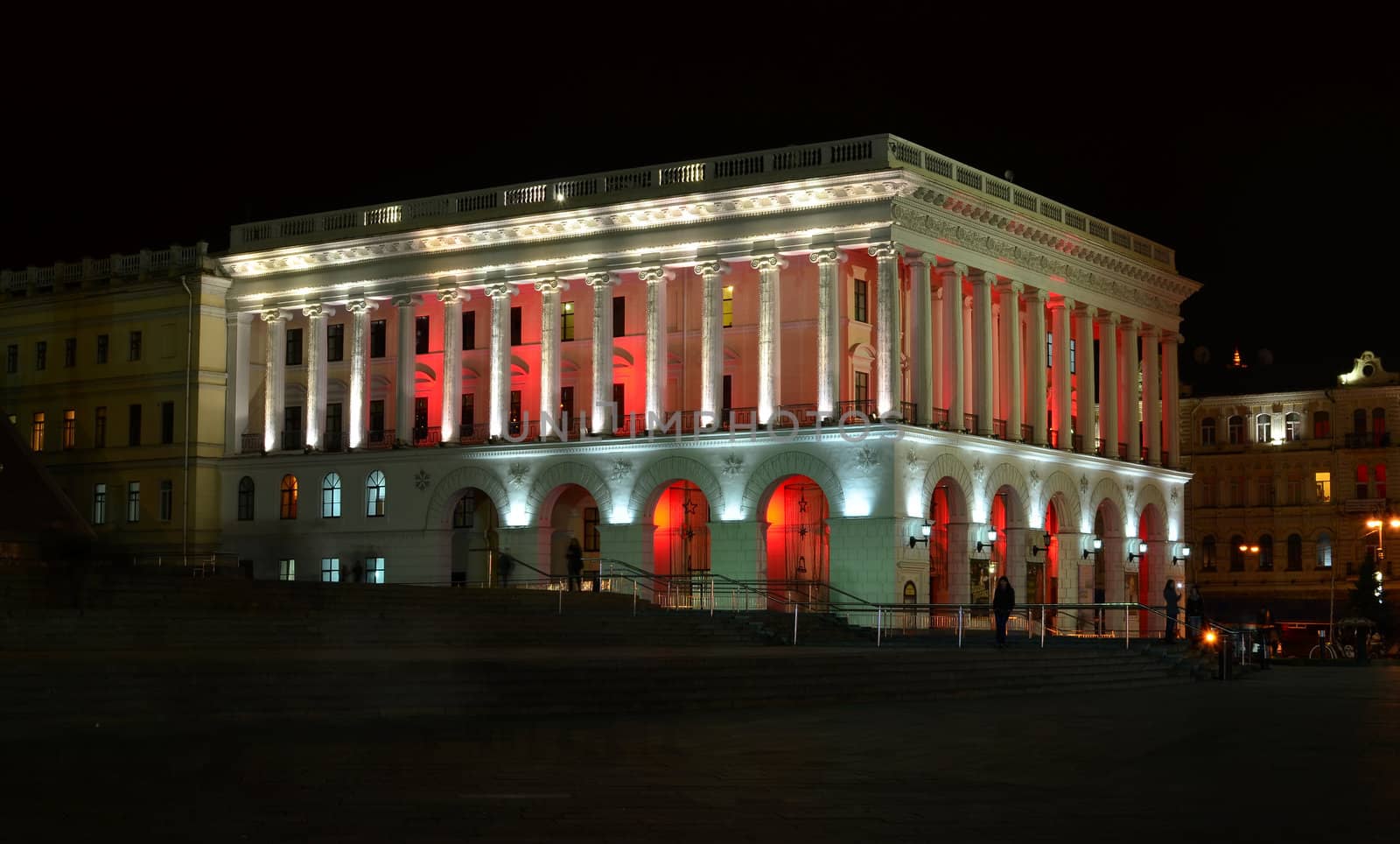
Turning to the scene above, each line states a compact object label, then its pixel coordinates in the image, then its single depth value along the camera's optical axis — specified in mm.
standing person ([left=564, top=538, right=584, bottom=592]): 50094
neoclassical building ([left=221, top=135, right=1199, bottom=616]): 52375
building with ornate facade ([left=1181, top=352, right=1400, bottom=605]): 91750
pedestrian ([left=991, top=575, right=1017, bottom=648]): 37969
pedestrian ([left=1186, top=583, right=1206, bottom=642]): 40531
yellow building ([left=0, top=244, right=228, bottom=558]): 62781
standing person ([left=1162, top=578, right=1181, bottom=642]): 41281
